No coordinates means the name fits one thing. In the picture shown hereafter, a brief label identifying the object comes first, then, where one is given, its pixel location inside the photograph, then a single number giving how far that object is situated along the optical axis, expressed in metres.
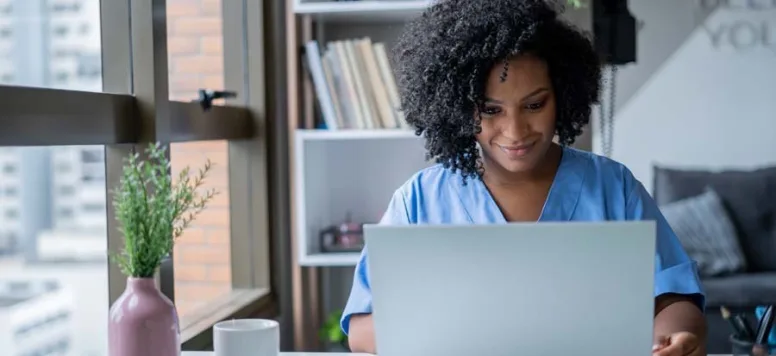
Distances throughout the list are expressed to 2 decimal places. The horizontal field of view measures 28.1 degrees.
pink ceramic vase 2.48
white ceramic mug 2.55
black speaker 3.69
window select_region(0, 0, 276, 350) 2.85
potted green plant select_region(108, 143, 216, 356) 2.48
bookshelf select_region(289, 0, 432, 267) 3.95
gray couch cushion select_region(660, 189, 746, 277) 4.97
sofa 5.16
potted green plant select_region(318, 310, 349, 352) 4.00
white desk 2.73
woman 2.71
